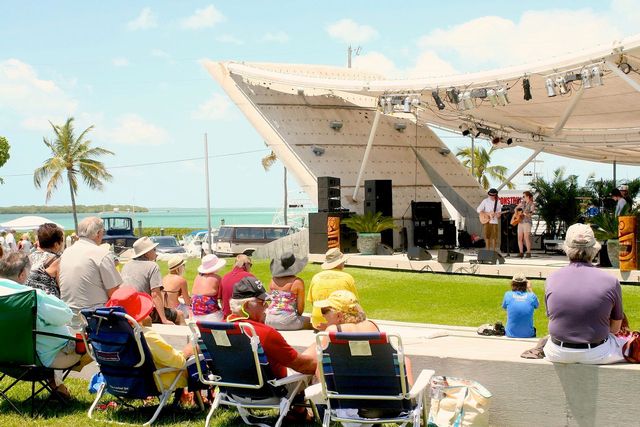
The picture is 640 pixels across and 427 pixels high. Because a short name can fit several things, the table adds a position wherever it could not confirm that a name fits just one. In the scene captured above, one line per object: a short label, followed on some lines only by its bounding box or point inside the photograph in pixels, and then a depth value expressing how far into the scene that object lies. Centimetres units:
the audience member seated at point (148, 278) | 746
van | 3013
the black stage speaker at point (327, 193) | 1988
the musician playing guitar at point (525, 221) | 1811
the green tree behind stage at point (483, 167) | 6081
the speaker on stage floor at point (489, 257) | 1616
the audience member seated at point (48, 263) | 689
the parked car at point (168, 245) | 2969
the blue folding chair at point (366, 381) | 466
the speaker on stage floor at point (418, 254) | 1736
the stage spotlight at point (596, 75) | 1445
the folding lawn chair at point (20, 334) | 579
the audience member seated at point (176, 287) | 868
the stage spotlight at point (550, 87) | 1537
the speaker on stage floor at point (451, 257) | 1656
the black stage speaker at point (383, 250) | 1909
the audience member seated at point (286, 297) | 715
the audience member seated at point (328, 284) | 726
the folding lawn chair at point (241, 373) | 514
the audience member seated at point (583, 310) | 492
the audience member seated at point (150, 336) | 566
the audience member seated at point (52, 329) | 593
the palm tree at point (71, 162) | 5191
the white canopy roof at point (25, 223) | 3086
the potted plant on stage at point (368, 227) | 1933
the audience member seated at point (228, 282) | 770
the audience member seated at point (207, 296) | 805
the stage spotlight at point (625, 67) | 1429
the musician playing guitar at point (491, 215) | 1845
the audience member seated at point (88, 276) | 648
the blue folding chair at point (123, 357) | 554
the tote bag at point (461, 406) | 514
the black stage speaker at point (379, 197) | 2058
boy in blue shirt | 875
